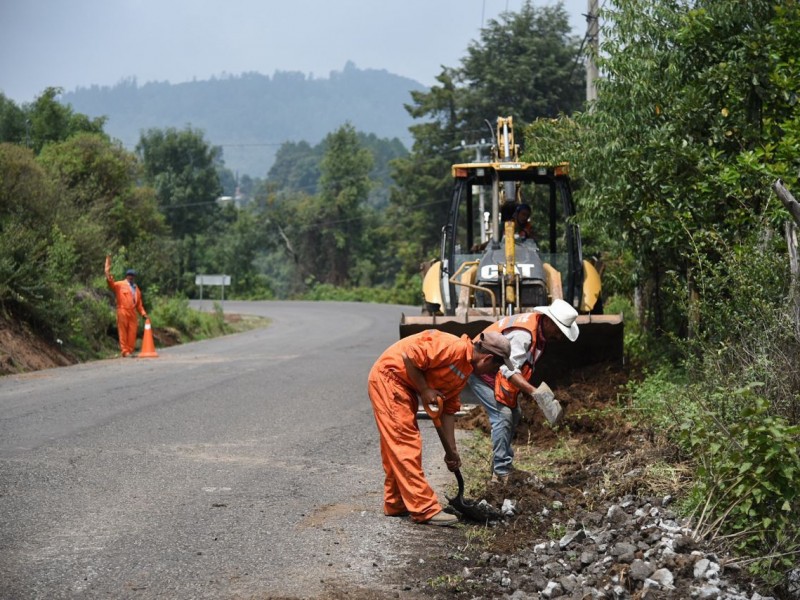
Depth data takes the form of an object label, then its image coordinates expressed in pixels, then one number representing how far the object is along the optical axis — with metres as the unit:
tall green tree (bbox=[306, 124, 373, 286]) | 75.94
